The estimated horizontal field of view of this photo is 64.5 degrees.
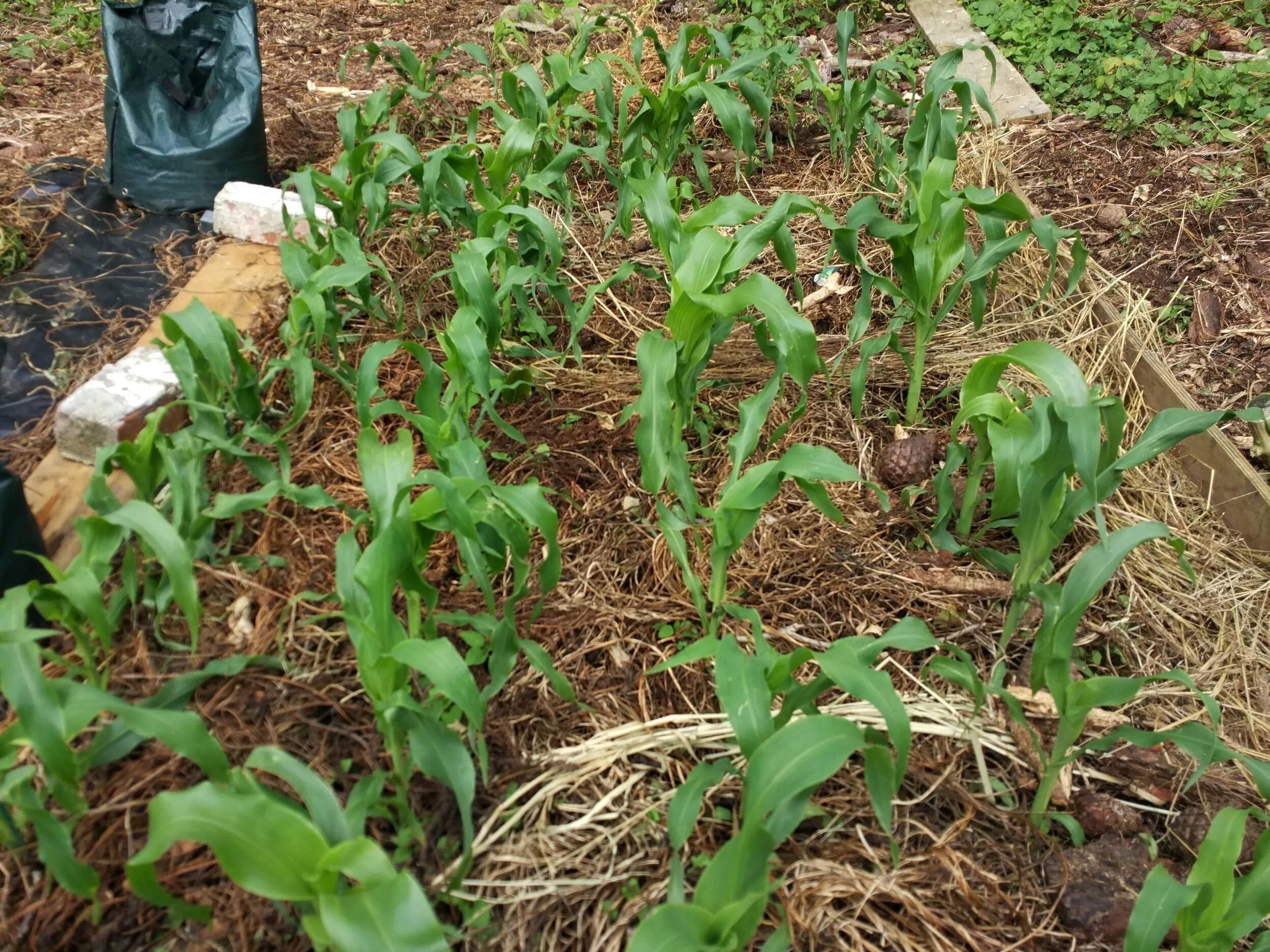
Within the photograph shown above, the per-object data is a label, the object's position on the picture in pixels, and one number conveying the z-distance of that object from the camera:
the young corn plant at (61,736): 1.29
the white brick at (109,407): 2.18
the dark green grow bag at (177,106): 3.03
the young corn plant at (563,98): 2.88
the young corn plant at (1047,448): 1.67
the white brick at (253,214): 2.92
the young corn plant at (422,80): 3.23
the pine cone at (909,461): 2.21
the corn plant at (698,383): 1.72
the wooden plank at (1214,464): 2.16
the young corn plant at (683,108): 2.88
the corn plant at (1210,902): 1.28
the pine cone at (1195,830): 1.59
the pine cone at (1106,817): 1.61
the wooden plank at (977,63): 3.67
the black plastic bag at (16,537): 1.81
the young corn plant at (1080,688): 1.44
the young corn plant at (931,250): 2.21
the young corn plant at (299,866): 1.10
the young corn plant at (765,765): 1.20
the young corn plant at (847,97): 3.07
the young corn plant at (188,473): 1.58
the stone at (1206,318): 2.69
